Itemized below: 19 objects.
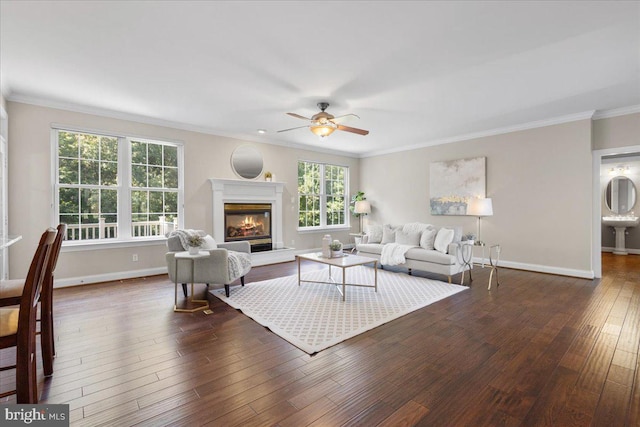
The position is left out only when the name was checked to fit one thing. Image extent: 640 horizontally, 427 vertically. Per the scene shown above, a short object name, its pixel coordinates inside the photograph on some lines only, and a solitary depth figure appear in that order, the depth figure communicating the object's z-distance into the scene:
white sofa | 4.61
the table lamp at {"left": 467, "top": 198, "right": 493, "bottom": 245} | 5.00
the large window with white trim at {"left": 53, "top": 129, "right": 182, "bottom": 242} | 4.51
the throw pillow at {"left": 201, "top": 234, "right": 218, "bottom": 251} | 3.94
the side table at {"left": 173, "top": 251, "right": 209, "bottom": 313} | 3.39
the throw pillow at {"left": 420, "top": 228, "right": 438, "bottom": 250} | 5.00
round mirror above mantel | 6.11
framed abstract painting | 5.98
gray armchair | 3.75
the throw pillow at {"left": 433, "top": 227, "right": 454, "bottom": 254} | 4.72
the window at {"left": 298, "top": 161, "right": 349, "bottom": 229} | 7.41
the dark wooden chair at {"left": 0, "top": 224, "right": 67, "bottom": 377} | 2.02
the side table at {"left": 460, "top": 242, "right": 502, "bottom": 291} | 4.71
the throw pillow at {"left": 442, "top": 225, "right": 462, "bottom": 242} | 4.90
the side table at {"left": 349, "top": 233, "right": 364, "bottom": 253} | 5.95
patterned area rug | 2.81
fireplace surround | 5.78
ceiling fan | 4.09
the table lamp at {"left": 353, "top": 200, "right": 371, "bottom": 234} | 7.67
